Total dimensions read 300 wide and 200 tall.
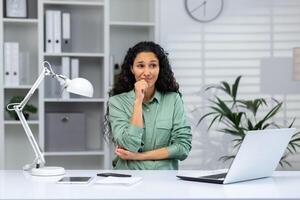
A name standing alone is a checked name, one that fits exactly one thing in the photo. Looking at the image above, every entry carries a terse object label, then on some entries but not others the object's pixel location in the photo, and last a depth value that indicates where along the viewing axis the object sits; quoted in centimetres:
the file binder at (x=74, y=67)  395
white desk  169
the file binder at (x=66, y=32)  389
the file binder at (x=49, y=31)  386
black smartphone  213
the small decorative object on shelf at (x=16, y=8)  388
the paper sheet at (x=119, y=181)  191
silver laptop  190
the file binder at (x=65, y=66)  392
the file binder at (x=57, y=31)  387
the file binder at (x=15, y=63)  384
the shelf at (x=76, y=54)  387
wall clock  409
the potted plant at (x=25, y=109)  388
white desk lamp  216
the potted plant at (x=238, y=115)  387
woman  256
